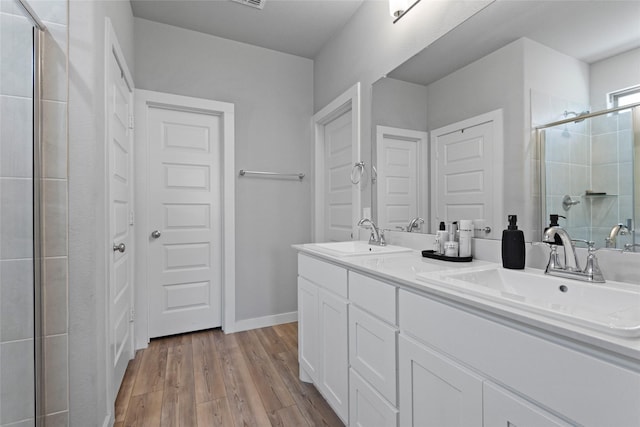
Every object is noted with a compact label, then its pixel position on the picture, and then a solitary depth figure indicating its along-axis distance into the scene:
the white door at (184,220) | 2.56
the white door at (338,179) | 2.62
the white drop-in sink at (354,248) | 1.60
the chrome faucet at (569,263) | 0.94
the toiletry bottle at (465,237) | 1.40
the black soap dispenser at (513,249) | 1.15
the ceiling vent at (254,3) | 2.25
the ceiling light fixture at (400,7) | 1.80
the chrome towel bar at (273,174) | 2.79
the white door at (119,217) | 1.64
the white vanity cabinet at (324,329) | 1.44
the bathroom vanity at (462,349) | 0.58
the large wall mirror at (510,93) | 0.99
